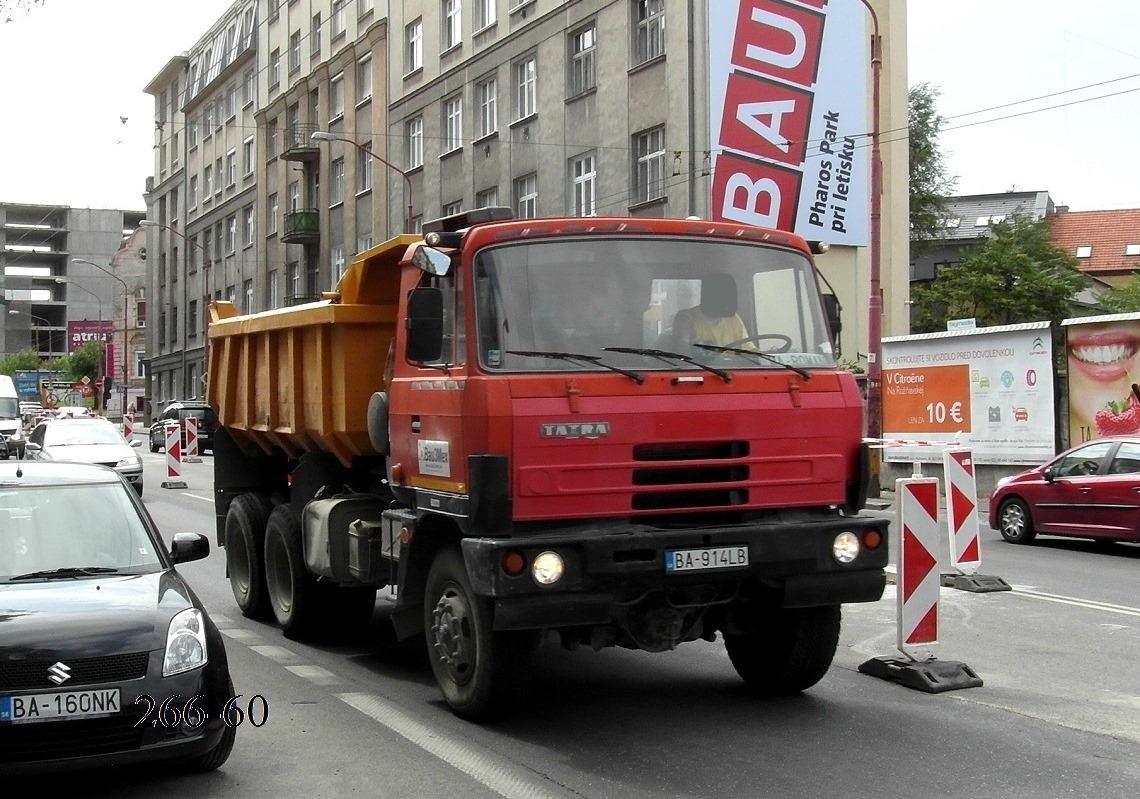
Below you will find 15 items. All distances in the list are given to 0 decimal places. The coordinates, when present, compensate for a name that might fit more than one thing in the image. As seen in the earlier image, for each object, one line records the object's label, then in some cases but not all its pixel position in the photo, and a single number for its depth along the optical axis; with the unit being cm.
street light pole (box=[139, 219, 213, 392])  6919
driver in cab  688
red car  1595
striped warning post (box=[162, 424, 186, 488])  2914
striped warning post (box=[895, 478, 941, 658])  796
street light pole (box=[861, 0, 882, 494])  2406
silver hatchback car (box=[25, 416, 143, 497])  2536
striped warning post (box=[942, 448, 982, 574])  1116
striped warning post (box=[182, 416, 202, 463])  3234
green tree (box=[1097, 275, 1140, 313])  5636
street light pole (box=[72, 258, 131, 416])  9442
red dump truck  641
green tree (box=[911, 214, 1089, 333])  4941
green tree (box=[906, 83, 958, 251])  5803
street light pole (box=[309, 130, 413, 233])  3399
